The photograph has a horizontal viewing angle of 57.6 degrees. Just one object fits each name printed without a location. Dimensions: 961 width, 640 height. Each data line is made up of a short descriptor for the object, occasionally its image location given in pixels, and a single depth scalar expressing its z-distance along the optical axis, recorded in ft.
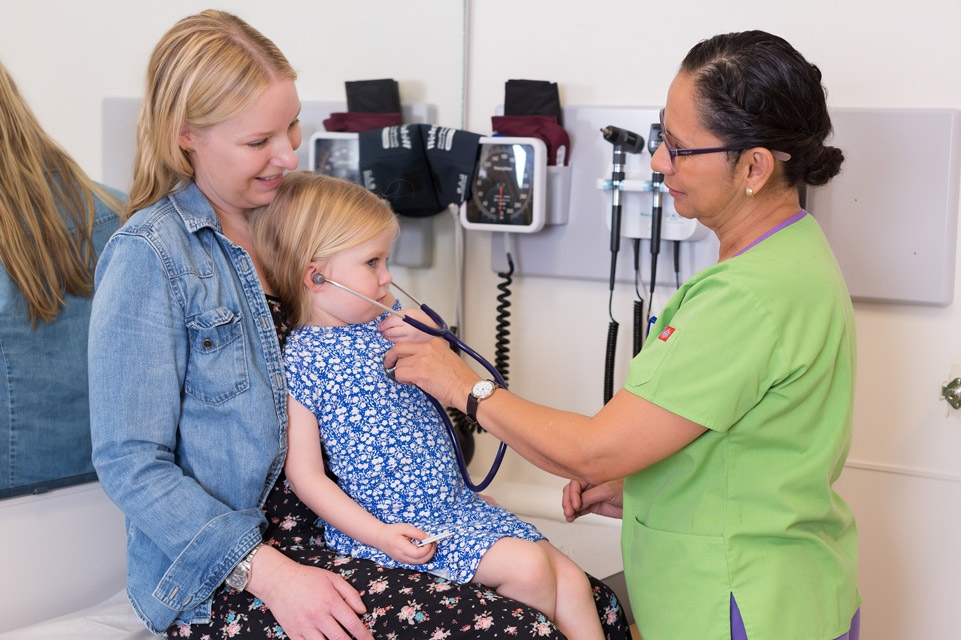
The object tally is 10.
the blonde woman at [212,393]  3.88
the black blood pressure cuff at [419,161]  6.30
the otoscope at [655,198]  5.85
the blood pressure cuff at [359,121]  6.52
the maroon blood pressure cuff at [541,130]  6.24
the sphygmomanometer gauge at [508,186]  6.14
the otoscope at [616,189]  5.70
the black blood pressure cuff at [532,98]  6.24
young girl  4.17
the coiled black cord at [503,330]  6.64
